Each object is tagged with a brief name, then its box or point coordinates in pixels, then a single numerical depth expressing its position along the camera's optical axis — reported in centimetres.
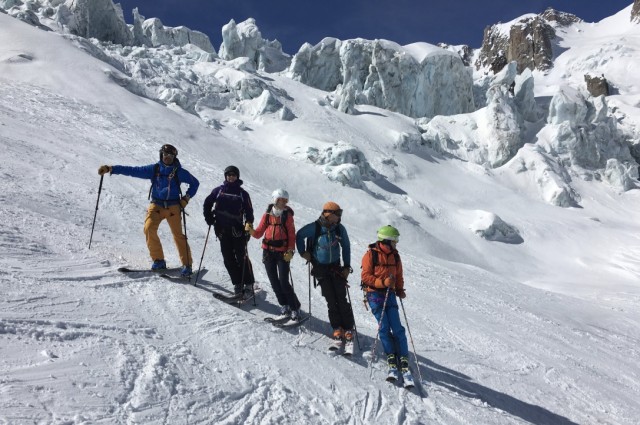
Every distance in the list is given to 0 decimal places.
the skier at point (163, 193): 725
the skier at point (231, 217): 695
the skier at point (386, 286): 588
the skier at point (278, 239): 648
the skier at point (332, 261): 620
